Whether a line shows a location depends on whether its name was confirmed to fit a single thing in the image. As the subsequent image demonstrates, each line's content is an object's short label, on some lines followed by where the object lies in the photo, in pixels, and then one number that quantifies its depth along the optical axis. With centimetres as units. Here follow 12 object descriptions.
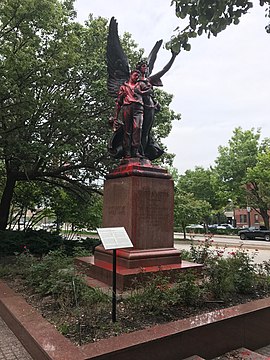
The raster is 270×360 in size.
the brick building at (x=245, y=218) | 5512
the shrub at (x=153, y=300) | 466
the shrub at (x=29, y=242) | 1200
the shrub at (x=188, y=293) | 502
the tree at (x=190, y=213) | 2734
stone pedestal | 681
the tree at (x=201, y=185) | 4922
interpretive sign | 421
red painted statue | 800
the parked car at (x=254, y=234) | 3016
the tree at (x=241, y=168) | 3981
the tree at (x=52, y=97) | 905
